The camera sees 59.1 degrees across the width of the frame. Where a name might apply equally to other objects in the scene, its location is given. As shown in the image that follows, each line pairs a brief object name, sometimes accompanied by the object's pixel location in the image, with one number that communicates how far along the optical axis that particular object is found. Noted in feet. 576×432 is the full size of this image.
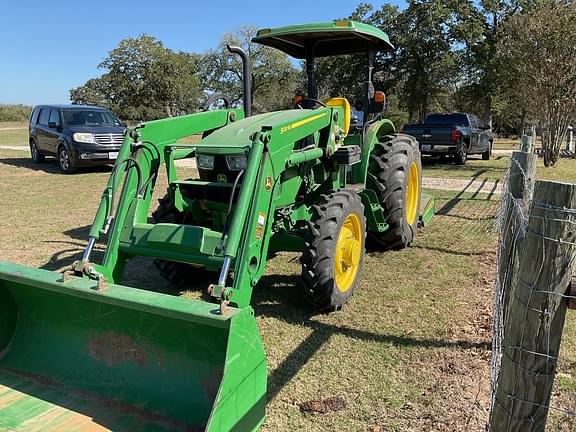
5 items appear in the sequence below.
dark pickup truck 51.16
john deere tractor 9.24
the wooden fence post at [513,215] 9.02
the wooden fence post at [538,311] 6.39
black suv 44.09
